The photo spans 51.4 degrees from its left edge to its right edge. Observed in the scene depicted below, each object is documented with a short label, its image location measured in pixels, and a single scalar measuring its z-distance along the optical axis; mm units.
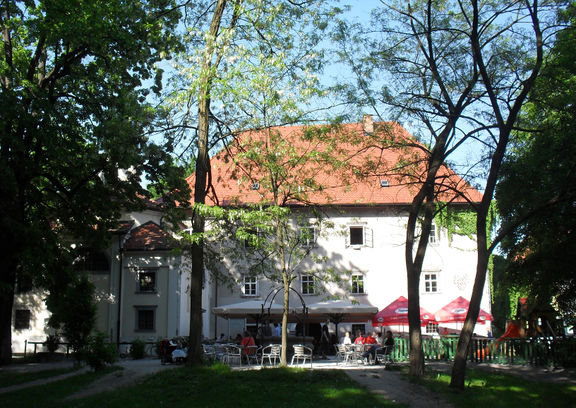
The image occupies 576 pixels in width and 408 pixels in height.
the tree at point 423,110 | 17109
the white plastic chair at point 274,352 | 20891
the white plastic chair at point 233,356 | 21438
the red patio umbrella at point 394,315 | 28406
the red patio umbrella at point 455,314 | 28884
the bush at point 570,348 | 14633
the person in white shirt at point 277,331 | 30523
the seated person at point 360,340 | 25672
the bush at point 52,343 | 30219
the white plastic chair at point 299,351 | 20453
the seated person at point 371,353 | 23766
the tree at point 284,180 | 19000
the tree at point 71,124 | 19672
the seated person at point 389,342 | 24466
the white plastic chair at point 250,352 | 22088
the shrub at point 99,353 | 18625
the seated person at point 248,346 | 22266
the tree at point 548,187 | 16094
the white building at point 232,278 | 32438
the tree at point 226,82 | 18203
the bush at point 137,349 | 28078
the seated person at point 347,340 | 26772
